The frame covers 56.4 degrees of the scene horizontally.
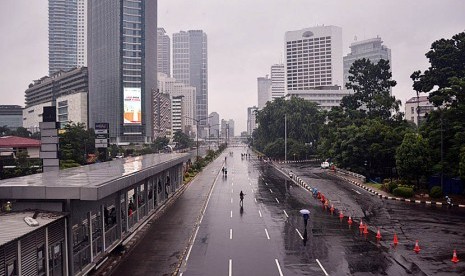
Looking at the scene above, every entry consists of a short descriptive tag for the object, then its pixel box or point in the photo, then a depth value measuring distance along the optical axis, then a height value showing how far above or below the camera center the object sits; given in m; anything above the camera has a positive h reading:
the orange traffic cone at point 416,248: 22.58 -5.70
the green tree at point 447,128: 40.28 +1.08
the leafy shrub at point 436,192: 40.59 -4.96
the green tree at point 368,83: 82.25 +10.99
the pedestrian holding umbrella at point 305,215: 26.03 -4.52
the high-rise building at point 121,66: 149.62 +27.08
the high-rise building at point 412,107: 154.12 +12.02
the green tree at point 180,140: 187.00 +0.54
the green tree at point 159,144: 153.38 -0.93
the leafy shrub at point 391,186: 44.69 -4.88
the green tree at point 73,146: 64.47 -0.62
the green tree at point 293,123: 109.38 +4.61
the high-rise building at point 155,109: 191.18 +14.91
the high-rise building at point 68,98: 167.00 +17.62
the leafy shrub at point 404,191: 42.09 -5.10
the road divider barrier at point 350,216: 22.70 -5.60
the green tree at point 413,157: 42.25 -1.72
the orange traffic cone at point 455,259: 20.67 -5.73
